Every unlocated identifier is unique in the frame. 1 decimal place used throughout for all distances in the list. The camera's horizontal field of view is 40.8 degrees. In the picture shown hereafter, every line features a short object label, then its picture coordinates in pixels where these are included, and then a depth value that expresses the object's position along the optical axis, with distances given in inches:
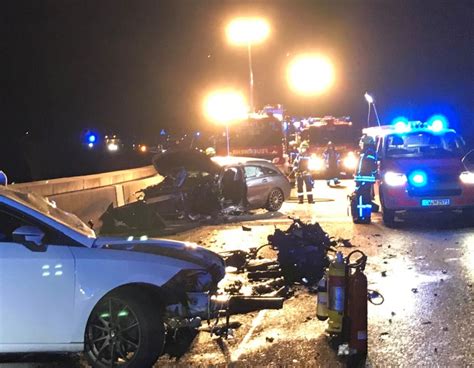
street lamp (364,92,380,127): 716.9
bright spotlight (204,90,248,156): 944.3
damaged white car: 188.1
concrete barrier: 468.4
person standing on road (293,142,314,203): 696.4
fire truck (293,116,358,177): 1083.9
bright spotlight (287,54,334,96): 1318.9
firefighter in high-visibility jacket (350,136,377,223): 508.7
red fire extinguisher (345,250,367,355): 204.7
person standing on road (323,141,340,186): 1059.9
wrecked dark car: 511.2
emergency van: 485.4
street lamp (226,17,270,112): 1152.2
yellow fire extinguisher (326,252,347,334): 212.4
